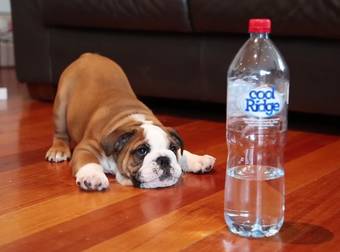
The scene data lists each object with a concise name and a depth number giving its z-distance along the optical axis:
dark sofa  2.16
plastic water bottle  1.21
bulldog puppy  1.59
